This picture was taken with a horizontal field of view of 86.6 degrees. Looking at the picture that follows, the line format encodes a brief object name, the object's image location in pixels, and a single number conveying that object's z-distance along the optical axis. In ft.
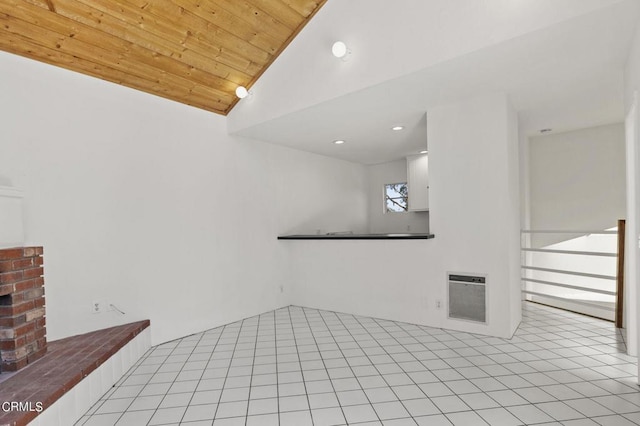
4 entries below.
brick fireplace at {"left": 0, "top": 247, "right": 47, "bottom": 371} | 6.80
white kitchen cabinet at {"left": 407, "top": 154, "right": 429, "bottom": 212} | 18.34
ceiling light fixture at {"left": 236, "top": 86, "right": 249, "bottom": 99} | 12.26
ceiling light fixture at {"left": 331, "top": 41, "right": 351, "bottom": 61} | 9.75
